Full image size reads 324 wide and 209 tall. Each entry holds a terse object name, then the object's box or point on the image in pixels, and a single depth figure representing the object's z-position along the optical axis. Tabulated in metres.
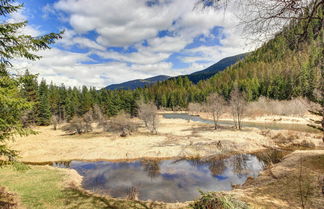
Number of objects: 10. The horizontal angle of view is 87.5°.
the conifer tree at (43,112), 54.06
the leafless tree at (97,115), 53.08
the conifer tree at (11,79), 7.70
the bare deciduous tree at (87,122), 42.31
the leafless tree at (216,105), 43.76
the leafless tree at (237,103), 40.53
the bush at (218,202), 6.41
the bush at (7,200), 8.92
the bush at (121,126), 38.02
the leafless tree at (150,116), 39.22
